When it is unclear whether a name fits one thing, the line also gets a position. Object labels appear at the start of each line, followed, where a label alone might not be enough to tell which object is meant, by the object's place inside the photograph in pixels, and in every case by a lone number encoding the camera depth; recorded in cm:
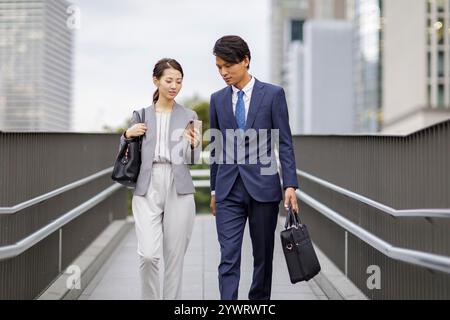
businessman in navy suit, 443
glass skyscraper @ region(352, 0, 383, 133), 6881
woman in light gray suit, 429
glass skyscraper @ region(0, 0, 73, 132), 5747
